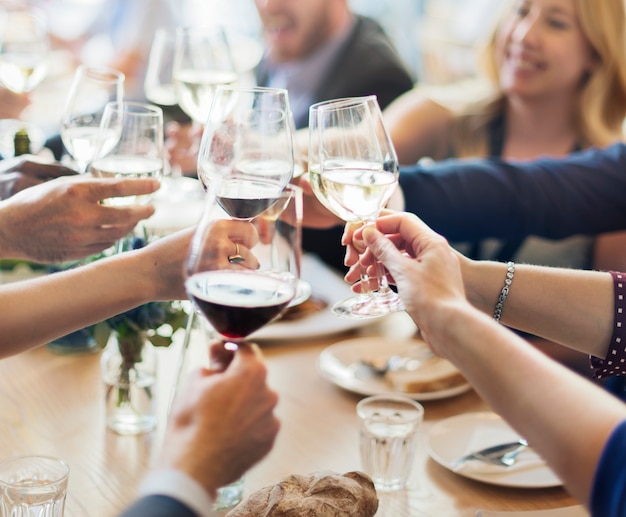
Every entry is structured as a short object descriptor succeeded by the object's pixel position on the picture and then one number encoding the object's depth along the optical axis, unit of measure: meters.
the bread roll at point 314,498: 0.86
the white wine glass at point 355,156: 1.04
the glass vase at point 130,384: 1.20
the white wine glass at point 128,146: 1.24
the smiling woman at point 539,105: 2.23
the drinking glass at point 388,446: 1.05
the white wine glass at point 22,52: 2.12
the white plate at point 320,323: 1.51
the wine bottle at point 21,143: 1.64
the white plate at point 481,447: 1.07
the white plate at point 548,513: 0.94
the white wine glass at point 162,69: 2.00
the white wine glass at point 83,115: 1.49
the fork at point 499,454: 1.10
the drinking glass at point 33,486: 0.91
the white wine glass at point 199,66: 1.82
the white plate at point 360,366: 1.30
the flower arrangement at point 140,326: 1.21
